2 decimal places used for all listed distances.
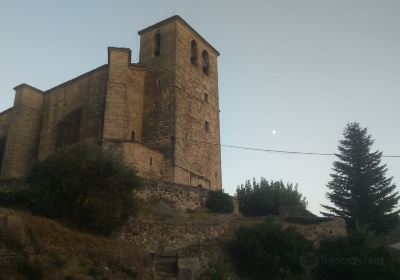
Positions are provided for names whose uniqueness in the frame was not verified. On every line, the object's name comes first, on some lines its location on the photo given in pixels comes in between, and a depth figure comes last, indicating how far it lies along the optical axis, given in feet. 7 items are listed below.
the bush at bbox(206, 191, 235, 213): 71.66
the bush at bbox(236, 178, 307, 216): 91.91
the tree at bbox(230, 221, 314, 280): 47.75
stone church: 81.56
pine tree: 83.20
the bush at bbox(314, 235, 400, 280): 51.34
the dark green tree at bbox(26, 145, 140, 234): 43.65
